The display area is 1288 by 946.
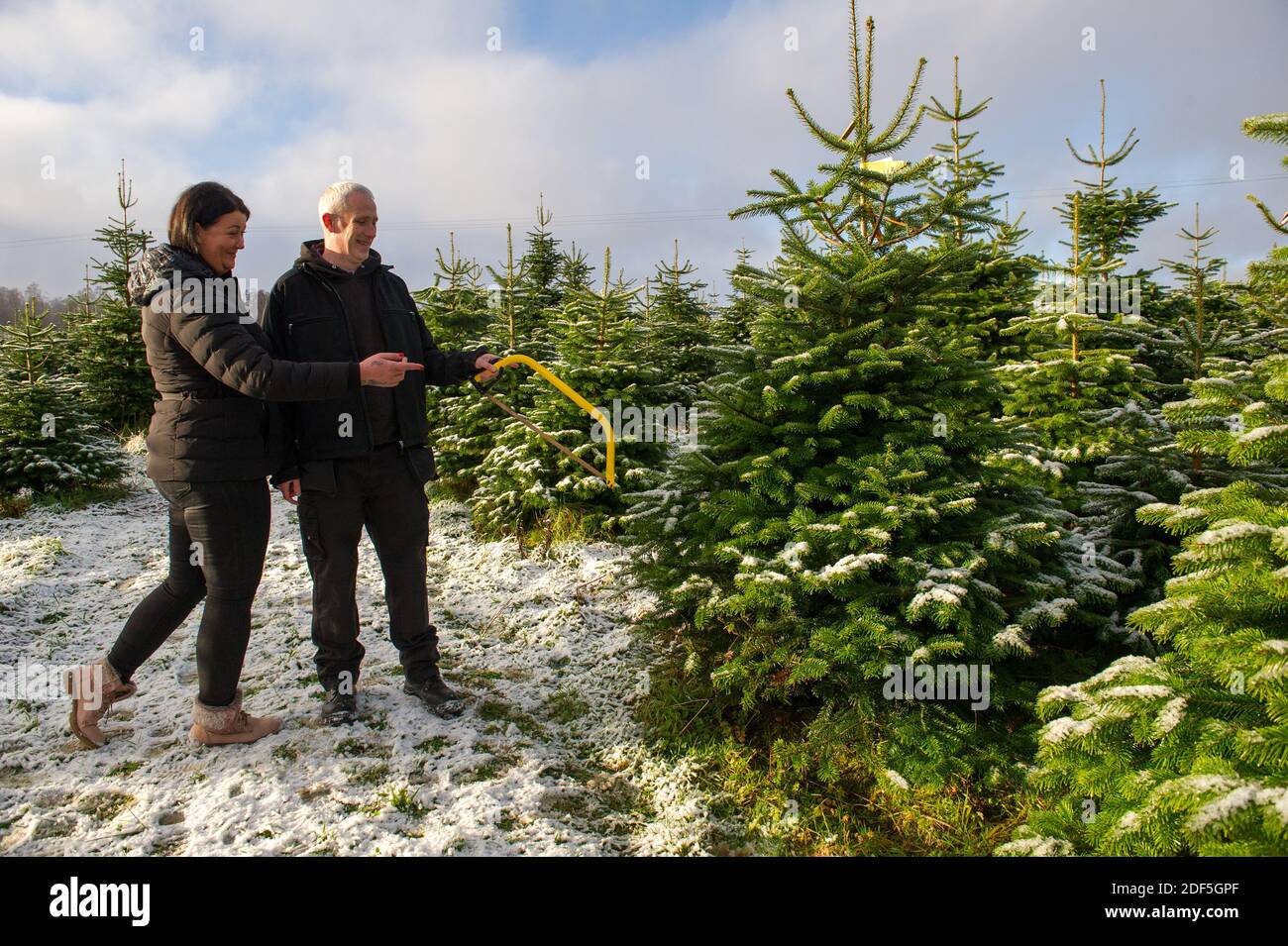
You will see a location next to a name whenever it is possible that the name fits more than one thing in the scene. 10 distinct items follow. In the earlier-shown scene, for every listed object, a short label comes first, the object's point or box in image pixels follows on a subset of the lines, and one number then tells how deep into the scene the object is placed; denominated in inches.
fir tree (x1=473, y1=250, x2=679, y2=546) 281.6
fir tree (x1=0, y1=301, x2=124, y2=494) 342.3
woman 127.6
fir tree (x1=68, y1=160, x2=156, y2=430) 449.4
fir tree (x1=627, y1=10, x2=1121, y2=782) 133.6
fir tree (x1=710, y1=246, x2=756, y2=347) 495.2
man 145.9
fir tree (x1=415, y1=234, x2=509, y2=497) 344.5
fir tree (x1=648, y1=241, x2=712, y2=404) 349.7
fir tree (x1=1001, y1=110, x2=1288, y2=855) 77.7
